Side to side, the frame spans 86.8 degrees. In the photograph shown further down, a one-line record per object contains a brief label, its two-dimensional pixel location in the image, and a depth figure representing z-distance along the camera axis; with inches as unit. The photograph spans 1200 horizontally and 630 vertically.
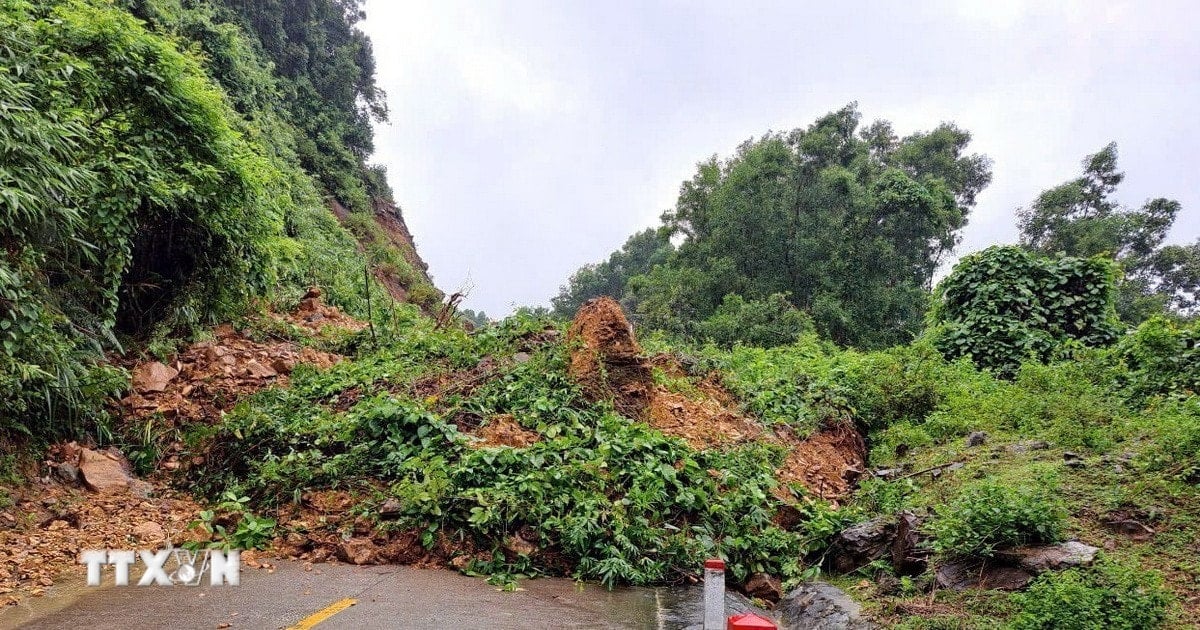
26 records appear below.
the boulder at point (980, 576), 148.5
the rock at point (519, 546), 183.0
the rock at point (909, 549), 171.5
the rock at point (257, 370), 294.0
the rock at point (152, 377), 256.2
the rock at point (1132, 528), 159.6
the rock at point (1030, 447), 239.1
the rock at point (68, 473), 200.7
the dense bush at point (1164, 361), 272.1
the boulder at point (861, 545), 188.7
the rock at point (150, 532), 181.3
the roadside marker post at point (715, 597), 94.3
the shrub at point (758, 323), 751.1
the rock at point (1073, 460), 208.4
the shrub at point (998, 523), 156.0
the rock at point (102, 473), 203.6
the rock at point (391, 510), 193.5
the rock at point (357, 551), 181.0
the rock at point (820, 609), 154.9
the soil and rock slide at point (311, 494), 179.5
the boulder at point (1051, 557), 145.8
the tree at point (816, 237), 814.5
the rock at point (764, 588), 183.6
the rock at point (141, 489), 207.8
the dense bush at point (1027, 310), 449.7
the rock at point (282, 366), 308.2
